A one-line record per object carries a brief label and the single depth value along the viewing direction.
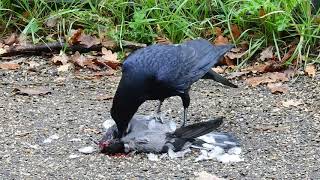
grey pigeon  8.80
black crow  8.56
